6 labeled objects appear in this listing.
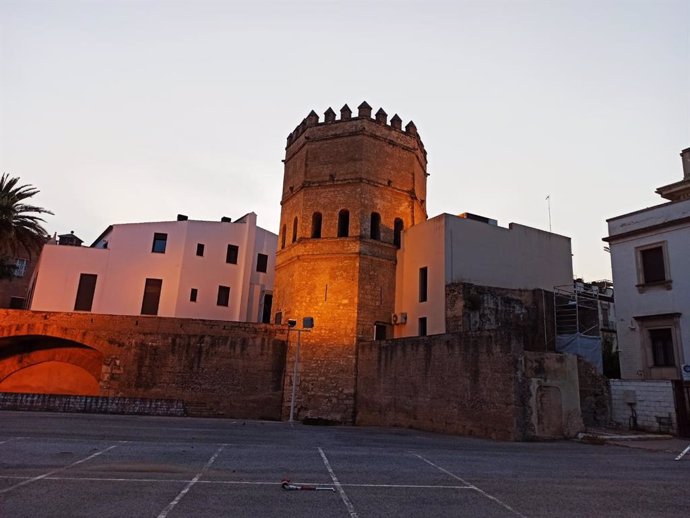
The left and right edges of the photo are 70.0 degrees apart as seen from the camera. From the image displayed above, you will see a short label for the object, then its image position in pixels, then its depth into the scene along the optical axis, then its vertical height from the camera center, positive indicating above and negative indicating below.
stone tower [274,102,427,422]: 21.27 +6.57
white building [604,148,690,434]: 16.14 +3.19
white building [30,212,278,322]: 28.48 +5.64
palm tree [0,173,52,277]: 24.19 +6.94
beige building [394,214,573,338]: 20.78 +5.50
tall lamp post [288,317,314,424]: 18.64 +2.16
